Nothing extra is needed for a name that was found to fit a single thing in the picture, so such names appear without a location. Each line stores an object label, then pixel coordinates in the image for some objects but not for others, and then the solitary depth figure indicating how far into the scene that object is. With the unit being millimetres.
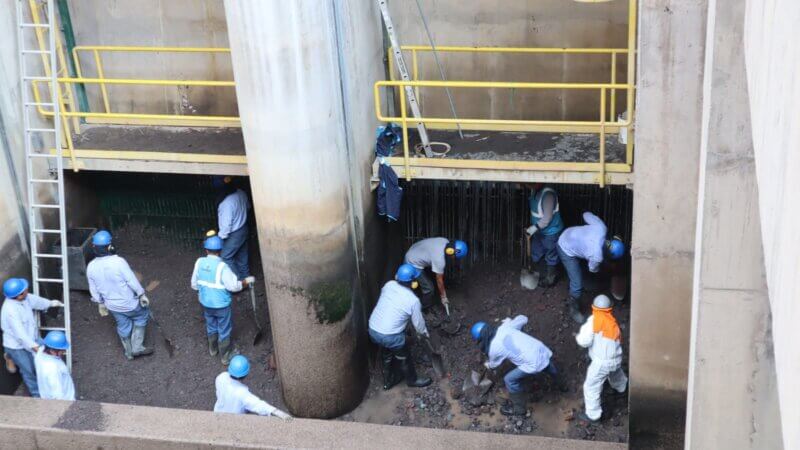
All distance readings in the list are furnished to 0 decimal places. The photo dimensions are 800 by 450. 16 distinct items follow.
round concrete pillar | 8609
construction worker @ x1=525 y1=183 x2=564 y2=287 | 11203
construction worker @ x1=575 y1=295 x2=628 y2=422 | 9328
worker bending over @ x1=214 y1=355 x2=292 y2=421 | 8891
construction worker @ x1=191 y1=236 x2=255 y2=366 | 10445
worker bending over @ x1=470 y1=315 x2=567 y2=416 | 9625
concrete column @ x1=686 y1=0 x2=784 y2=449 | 5391
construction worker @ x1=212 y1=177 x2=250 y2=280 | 11391
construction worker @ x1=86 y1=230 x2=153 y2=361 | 10648
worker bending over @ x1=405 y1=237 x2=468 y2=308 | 11164
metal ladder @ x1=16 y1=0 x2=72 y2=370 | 10508
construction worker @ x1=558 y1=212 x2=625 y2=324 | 10688
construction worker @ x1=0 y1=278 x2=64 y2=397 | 9969
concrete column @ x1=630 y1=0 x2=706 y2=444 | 7508
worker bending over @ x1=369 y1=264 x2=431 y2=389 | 10016
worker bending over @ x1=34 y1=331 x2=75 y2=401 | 9594
